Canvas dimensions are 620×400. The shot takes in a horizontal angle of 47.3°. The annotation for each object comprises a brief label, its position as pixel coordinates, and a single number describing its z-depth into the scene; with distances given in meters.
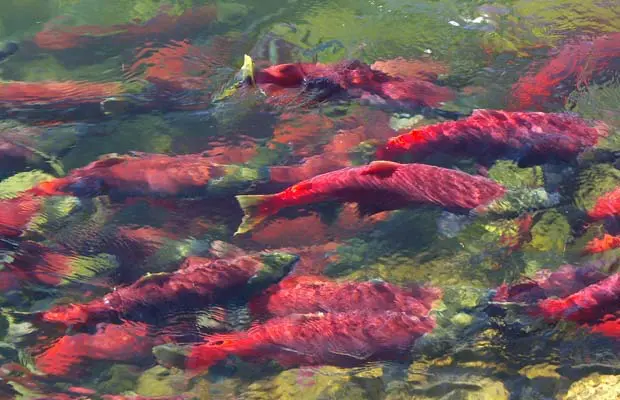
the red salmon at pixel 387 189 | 3.90
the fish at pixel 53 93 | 5.27
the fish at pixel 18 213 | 4.30
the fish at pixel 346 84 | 4.86
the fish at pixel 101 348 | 3.67
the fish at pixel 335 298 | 3.51
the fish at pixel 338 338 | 3.38
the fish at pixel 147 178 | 4.25
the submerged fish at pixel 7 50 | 5.92
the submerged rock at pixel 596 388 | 3.28
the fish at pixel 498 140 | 4.23
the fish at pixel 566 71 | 4.89
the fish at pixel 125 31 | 6.00
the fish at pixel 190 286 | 3.71
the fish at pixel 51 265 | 4.12
